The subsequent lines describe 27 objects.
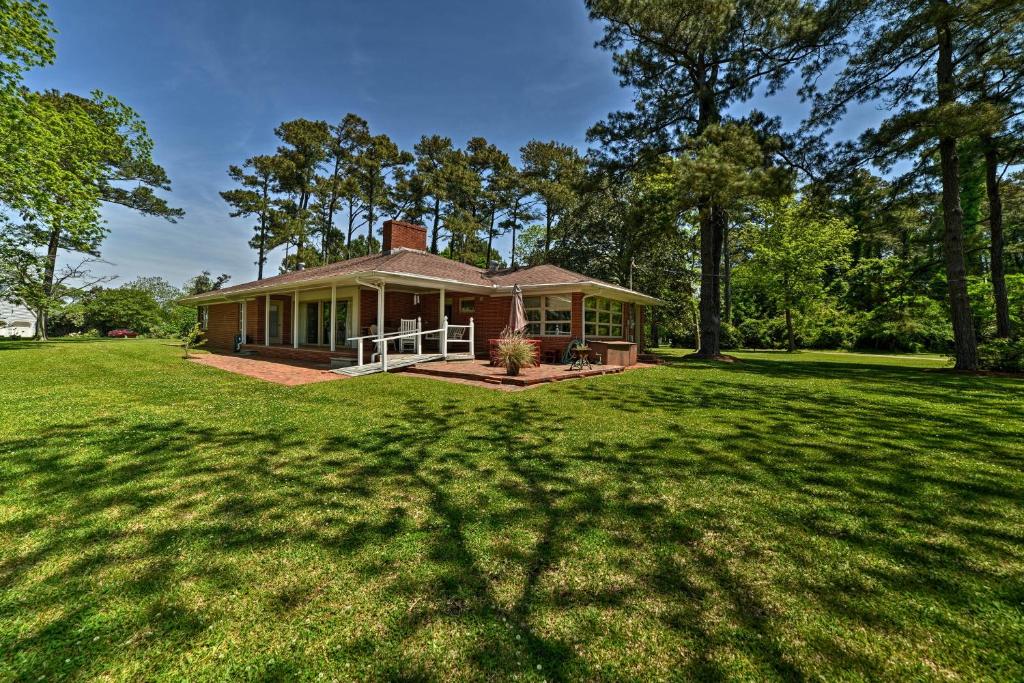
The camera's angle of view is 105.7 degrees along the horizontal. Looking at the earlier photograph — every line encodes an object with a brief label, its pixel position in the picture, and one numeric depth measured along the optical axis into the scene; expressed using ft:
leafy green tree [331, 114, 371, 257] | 100.17
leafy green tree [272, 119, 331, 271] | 97.25
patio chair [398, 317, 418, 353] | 46.44
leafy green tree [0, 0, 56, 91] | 39.29
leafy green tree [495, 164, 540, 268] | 100.96
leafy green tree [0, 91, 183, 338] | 47.06
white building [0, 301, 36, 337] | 115.55
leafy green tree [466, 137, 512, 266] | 103.86
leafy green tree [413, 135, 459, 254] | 100.32
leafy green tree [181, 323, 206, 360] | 48.71
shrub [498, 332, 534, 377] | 32.42
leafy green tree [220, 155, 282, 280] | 98.32
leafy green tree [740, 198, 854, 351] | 82.38
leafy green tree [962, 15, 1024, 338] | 36.63
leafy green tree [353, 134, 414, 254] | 99.96
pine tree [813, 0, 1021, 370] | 33.60
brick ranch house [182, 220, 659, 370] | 44.04
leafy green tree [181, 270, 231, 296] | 189.26
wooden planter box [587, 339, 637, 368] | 42.09
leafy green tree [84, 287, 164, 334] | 116.37
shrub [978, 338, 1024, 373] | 35.68
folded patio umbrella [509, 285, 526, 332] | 39.22
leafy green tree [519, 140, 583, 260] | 94.68
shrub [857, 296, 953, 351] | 63.82
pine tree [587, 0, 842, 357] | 46.14
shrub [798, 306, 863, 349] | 85.46
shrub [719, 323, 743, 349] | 93.97
